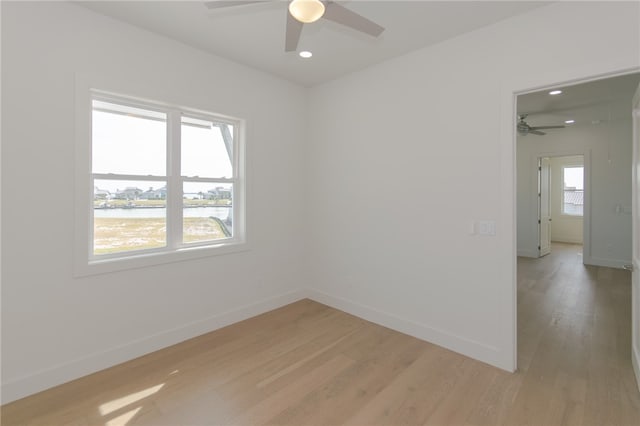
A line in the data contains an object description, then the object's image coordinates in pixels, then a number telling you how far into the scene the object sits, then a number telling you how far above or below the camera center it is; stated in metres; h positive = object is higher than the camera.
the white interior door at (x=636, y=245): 2.31 -0.27
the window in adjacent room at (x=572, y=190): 9.02 +0.67
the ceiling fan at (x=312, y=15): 1.57 +1.19
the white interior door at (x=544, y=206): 6.98 +0.14
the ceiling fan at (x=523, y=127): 5.46 +1.60
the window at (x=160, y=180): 2.66 +0.33
